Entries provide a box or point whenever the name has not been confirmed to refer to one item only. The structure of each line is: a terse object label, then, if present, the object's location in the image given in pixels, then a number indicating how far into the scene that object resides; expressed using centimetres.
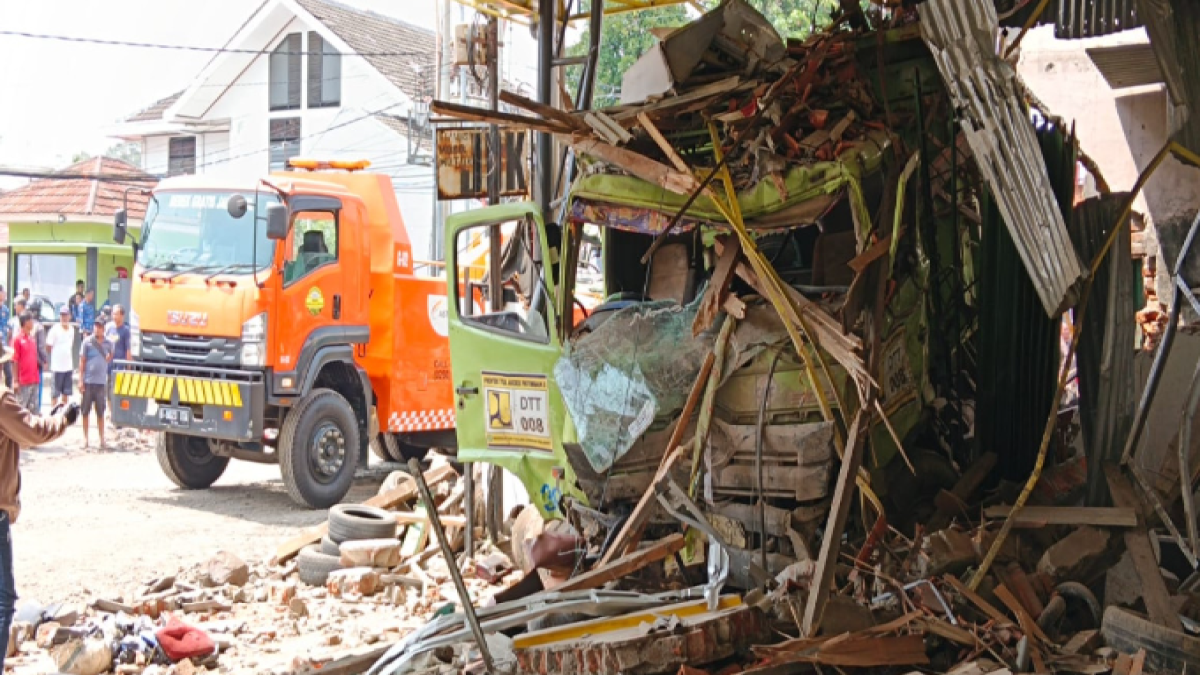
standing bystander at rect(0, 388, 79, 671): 589
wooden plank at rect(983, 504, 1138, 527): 523
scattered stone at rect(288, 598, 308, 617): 796
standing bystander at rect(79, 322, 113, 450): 1554
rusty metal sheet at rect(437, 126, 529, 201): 914
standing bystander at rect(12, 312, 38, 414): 1567
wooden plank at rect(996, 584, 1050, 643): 465
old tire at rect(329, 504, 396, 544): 927
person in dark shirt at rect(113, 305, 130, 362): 1641
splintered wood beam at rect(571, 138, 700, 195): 610
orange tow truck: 1138
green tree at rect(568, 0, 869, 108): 1984
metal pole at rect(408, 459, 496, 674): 397
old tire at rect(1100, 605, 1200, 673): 429
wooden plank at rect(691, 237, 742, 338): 600
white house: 2781
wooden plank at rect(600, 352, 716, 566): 588
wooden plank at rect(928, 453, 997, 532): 594
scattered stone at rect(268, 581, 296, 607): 841
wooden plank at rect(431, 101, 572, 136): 632
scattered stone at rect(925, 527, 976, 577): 512
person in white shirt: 1655
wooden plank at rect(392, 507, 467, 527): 961
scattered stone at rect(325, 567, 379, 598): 853
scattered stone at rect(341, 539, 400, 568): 890
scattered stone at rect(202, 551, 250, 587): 866
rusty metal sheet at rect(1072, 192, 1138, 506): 572
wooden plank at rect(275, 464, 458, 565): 952
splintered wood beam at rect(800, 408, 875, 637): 467
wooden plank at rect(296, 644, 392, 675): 527
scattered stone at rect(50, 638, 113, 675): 671
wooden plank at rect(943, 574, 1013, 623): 477
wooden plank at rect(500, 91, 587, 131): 638
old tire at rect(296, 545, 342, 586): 893
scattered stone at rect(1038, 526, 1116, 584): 513
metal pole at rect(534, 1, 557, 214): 906
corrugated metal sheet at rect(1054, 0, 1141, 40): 658
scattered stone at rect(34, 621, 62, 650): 723
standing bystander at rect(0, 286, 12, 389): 1655
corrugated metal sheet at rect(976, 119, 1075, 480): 636
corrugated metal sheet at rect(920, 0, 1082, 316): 497
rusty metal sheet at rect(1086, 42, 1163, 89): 798
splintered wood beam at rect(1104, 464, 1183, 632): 469
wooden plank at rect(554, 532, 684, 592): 547
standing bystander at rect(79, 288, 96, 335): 1978
